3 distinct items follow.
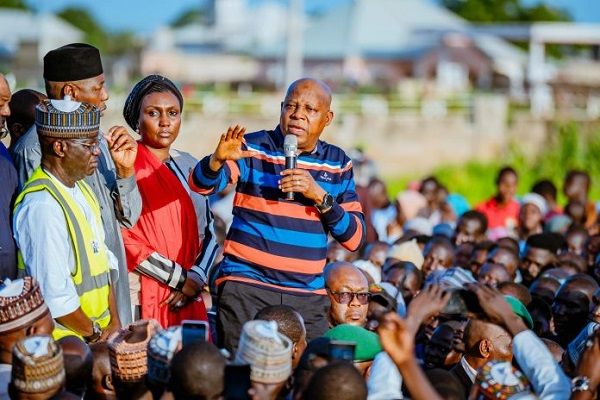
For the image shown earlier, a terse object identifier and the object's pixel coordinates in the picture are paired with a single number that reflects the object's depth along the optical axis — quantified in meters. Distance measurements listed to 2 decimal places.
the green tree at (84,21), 87.69
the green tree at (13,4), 75.19
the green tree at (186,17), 115.76
